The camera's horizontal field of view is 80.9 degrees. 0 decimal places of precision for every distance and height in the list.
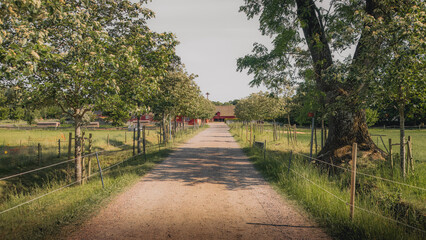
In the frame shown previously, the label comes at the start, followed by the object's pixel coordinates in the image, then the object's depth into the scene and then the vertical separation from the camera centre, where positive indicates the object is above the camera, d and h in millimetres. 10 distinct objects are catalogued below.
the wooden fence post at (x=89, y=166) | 9698 -1951
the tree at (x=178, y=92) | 20469 +2363
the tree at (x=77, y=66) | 6262 +1644
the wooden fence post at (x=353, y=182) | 5094 -1300
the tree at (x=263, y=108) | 32156 +1399
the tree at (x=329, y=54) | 8019 +2881
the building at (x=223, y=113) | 122625 +2485
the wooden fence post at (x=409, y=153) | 8222 -1081
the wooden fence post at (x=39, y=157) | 15084 -2542
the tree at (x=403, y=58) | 6406 +1676
